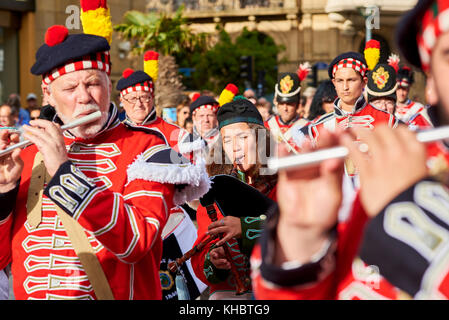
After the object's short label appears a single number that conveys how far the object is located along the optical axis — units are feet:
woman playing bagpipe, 12.20
